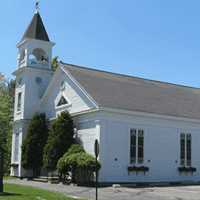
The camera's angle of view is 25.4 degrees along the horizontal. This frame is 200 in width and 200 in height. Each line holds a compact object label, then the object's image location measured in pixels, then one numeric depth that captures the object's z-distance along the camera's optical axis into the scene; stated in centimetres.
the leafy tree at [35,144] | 3441
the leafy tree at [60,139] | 3039
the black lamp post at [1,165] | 2021
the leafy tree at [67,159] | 2760
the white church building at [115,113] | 2883
